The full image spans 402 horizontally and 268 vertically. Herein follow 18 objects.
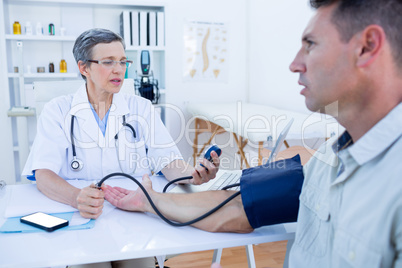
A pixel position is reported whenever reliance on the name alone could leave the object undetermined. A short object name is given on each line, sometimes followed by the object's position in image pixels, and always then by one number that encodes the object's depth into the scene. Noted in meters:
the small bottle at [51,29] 3.14
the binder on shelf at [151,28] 3.24
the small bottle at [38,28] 3.10
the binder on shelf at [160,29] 3.26
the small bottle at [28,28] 3.08
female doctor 1.43
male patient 0.61
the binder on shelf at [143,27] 3.22
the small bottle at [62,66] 3.23
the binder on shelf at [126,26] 3.19
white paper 1.02
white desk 0.78
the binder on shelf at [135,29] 3.20
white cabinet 3.09
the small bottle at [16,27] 3.09
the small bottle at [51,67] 3.22
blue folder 0.90
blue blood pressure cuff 0.89
